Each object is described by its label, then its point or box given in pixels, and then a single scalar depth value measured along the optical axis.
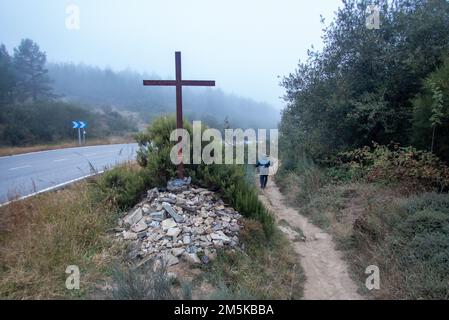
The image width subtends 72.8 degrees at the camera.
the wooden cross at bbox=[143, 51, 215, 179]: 6.33
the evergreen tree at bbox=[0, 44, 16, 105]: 30.23
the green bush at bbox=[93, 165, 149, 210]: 5.94
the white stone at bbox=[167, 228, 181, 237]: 5.03
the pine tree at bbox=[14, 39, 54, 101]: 38.72
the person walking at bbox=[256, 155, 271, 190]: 10.86
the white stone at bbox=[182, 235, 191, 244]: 4.93
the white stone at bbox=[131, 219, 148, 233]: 5.20
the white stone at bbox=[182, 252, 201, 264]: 4.64
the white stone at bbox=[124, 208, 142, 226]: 5.41
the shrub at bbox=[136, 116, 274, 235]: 5.97
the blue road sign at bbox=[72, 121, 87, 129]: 25.41
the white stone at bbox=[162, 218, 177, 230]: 5.23
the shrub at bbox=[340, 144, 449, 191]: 6.40
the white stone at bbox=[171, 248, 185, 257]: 4.72
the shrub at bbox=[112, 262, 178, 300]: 3.57
